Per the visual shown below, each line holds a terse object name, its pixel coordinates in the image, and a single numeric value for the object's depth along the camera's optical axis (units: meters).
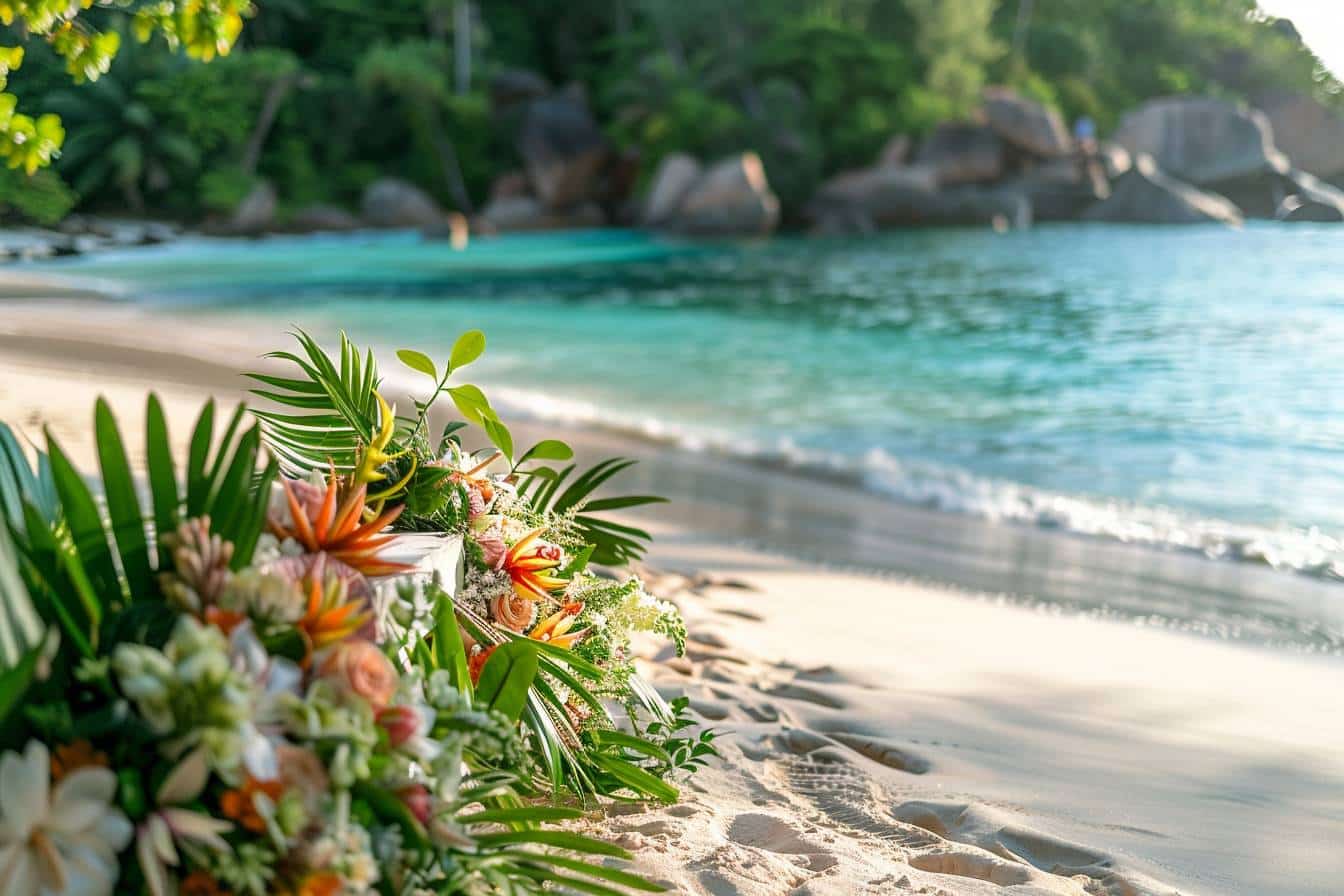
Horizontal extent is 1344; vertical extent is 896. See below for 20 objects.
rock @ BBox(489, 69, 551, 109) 32.69
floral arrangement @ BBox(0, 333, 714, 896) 1.09
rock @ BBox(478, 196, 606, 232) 30.88
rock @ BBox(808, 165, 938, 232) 30.94
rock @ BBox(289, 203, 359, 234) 28.55
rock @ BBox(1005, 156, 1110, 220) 31.75
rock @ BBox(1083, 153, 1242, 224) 29.36
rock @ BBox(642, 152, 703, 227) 30.00
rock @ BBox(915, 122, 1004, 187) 31.55
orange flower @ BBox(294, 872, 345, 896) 1.12
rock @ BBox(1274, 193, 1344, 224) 29.78
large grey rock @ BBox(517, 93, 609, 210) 31.20
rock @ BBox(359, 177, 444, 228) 29.88
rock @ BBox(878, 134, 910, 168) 32.19
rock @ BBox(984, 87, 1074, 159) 31.38
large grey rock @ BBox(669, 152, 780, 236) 28.84
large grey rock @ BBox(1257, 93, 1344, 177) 34.72
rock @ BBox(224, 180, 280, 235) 25.88
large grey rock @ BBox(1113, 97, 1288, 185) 32.09
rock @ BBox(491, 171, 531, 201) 31.67
